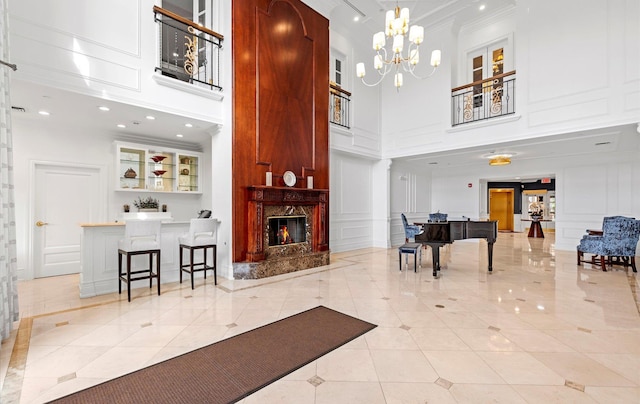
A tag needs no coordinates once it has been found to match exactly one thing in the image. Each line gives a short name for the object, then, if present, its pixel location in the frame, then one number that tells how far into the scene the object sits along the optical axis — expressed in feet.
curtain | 8.81
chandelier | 14.54
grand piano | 17.12
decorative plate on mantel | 18.44
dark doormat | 6.50
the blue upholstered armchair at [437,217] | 29.50
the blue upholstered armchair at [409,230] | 24.84
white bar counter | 13.46
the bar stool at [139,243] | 13.12
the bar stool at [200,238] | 15.15
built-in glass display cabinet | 19.36
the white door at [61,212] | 16.99
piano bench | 18.28
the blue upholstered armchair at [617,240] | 18.84
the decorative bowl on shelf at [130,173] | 19.44
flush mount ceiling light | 27.27
